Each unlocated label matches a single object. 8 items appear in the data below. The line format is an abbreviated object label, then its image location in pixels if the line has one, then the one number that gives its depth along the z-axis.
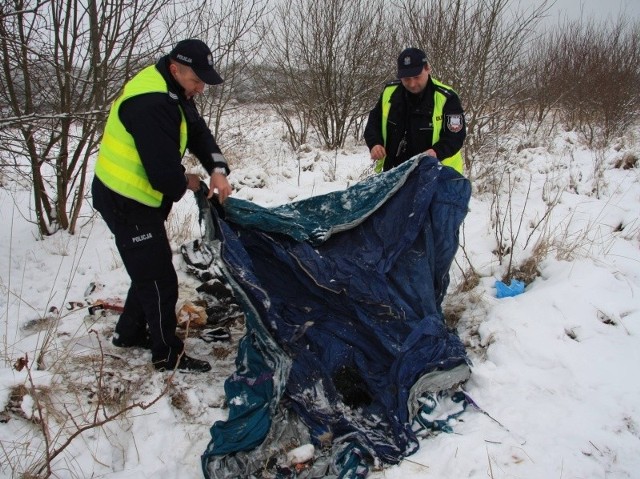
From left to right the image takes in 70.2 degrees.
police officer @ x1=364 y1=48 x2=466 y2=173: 2.90
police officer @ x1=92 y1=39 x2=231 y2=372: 2.13
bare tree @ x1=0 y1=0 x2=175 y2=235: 3.77
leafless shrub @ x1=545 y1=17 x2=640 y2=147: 9.18
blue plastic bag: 3.15
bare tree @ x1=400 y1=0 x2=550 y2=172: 6.46
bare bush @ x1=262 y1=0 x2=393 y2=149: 8.34
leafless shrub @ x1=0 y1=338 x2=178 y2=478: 1.96
